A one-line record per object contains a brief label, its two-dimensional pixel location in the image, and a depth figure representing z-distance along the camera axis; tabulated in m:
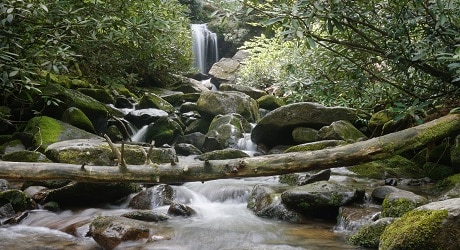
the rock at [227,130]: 11.38
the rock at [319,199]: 5.70
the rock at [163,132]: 11.12
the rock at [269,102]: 15.09
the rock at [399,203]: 4.93
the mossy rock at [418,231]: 3.53
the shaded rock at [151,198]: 6.57
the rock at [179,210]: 6.09
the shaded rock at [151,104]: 13.06
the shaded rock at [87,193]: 6.35
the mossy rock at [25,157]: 6.98
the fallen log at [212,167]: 4.30
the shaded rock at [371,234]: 4.42
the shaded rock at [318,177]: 7.08
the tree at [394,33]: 4.11
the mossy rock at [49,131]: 8.52
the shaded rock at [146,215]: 5.66
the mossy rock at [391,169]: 7.92
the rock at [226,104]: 12.83
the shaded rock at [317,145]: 8.35
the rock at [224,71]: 21.69
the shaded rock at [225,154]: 9.09
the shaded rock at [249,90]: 16.25
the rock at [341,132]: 9.55
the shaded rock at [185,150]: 10.52
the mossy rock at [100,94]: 11.87
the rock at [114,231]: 4.74
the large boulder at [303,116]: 10.38
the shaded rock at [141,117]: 11.86
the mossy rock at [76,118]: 9.77
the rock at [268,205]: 5.83
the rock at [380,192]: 5.98
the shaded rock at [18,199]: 5.95
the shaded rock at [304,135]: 10.26
